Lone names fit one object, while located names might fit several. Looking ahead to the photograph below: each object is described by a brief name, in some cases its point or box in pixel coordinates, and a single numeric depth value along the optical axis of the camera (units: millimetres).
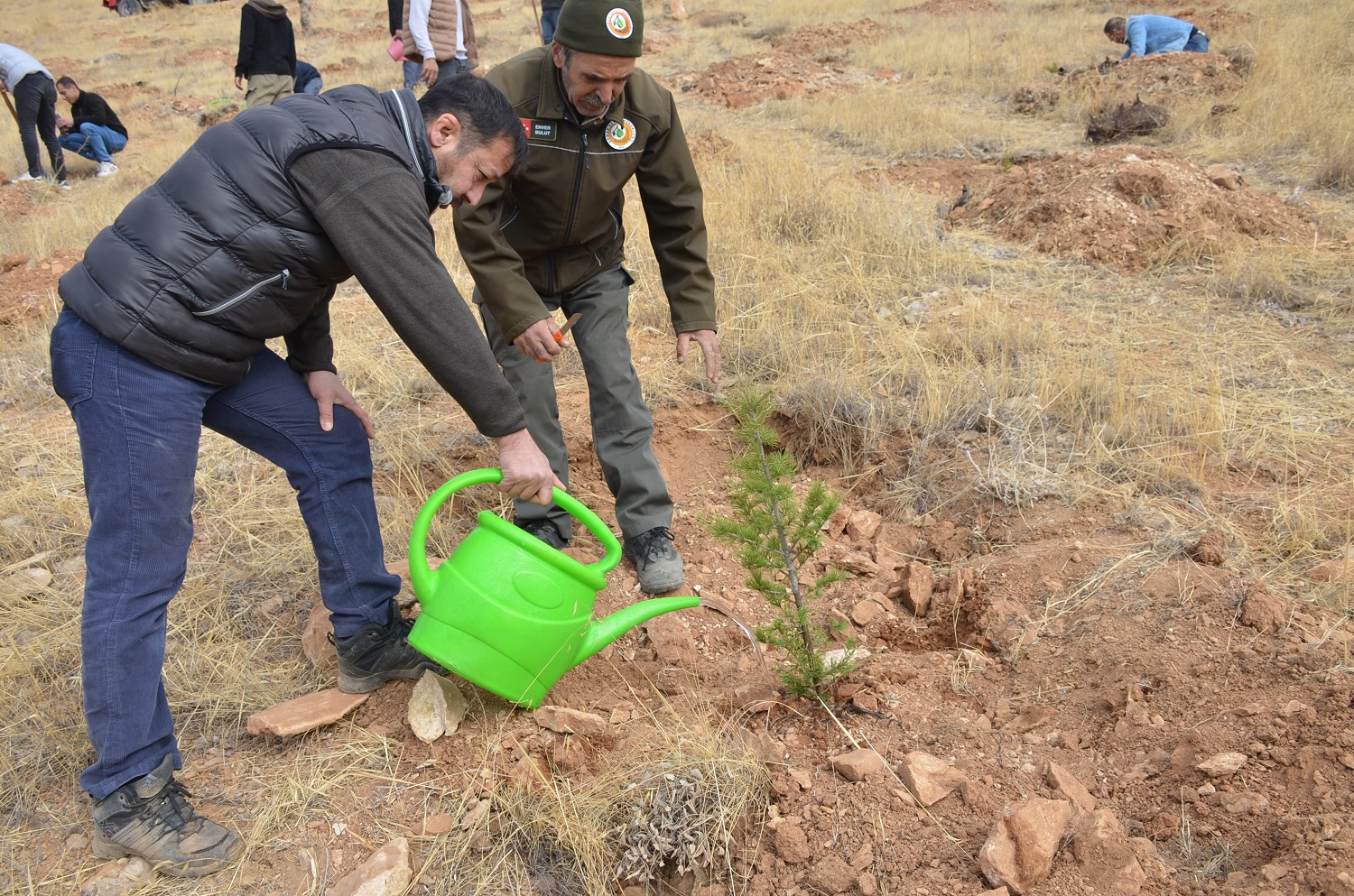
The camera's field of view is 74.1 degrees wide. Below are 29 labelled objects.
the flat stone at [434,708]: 2137
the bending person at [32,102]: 8648
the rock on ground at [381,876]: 1797
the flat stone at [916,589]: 2654
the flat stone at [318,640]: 2420
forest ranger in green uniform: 2426
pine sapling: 1977
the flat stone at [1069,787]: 1778
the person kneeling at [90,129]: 9797
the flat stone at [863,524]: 3057
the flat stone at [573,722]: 2150
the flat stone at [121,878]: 1817
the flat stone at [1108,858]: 1567
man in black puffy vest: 1676
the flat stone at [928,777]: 1812
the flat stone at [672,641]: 2479
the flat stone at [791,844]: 1765
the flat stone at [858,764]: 1887
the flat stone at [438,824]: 1937
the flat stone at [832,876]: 1686
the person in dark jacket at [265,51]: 7309
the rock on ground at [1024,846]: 1591
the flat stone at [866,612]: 2621
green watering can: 1881
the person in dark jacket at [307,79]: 9273
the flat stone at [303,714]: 2129
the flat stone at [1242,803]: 1668
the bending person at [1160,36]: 9156
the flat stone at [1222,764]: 1750
